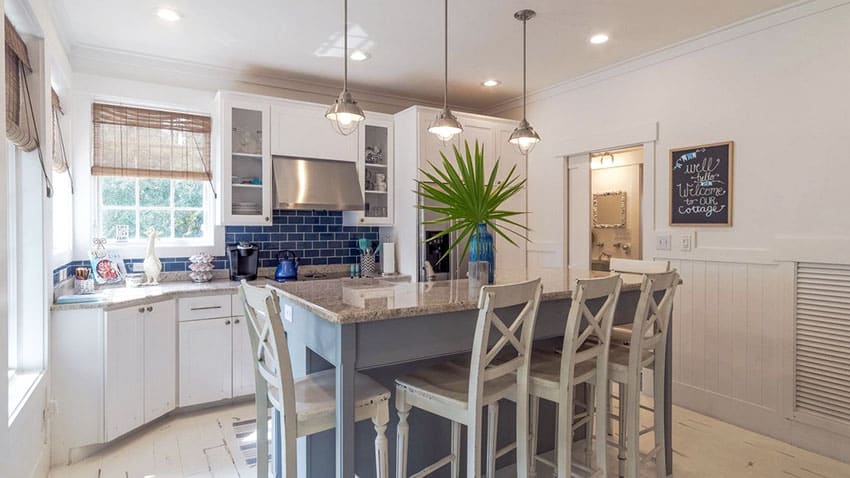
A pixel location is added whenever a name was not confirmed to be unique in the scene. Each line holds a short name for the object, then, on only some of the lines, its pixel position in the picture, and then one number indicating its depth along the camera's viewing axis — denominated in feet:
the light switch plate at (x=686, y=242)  11.39
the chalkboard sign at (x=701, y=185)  10.71
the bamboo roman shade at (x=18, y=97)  6.93
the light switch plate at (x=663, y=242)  11.82
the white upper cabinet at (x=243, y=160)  12.52
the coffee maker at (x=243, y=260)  13.07
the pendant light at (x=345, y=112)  7.61
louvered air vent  9.02
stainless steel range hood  13.03
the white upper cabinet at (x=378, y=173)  14.60
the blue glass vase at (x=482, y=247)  7.61
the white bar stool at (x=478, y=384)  5.45
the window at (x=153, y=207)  12.25
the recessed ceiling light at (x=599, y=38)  11.04
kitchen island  5.37
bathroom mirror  19.56
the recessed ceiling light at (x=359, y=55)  12.10
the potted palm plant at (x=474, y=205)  6.94
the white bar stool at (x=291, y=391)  5.42
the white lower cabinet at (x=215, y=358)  11.18
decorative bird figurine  11.85
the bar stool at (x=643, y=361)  7.11
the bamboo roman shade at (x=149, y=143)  11.91
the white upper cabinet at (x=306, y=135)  13.07
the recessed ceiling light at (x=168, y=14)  9.71
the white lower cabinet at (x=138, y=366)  9.64
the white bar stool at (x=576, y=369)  6.27
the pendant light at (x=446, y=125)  8.57
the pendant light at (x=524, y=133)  9.86
